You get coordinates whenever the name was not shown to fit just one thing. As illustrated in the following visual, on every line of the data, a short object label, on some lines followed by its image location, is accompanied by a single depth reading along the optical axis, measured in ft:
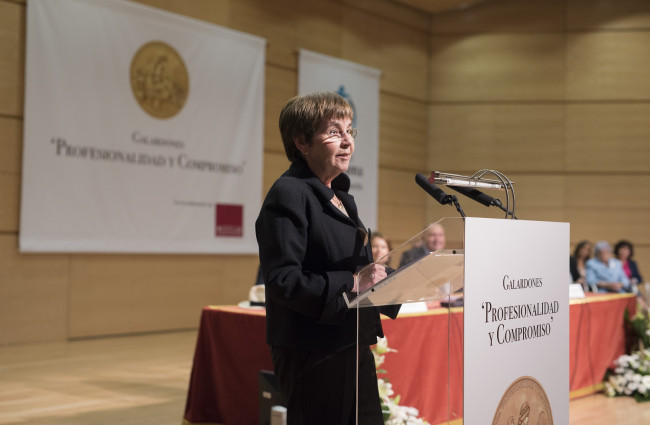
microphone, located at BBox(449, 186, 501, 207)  7.11
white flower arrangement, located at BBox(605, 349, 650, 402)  17.67
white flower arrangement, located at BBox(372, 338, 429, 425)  11.57
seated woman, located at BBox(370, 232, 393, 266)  18.69
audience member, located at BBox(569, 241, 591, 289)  31.06
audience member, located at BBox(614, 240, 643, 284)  32.48
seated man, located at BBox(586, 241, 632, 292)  29.96
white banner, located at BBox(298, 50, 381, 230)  32.73
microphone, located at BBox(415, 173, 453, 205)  6.52
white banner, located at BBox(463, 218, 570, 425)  5.96
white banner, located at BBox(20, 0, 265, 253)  23.43
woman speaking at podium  5.85
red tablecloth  12.80
